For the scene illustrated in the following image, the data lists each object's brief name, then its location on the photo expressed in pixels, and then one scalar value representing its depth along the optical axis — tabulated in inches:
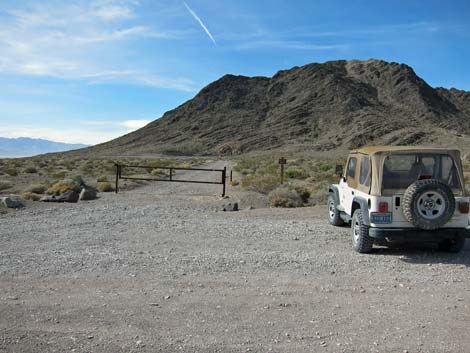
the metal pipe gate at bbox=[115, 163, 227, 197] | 690.0
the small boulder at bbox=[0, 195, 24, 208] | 563.8
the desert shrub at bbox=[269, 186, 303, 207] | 621.9
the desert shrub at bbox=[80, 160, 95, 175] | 1463.6
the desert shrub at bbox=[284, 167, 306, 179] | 1144.7
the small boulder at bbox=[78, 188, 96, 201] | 684.1
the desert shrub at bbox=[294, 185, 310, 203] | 690.8
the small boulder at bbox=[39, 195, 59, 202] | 640.3
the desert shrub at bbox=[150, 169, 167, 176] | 1398.3
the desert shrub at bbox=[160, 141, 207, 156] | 4220.0
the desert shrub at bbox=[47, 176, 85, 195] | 745.0
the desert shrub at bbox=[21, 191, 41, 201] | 677.9
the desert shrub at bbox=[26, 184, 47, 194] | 791.7
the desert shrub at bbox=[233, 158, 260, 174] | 1494.8
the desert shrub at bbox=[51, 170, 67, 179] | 1178.5
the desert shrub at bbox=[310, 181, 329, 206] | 645.3
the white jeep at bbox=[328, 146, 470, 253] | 304.5
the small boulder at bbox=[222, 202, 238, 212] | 571.5
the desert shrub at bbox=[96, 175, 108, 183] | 1054.4
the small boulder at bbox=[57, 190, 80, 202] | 647.8
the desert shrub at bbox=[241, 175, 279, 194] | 799.1
